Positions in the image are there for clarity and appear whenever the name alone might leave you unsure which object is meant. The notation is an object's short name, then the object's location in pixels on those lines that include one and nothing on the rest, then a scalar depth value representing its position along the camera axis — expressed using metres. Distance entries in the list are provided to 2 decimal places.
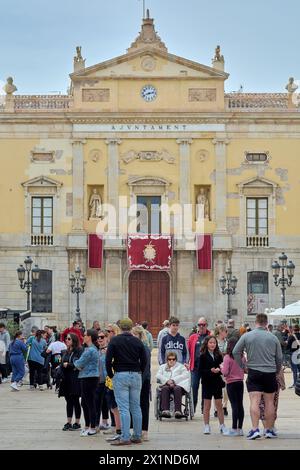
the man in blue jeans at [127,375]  17.16
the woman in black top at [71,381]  19.47
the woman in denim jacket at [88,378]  18.67
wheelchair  21.67
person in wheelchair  21.59
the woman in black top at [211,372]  18.97
